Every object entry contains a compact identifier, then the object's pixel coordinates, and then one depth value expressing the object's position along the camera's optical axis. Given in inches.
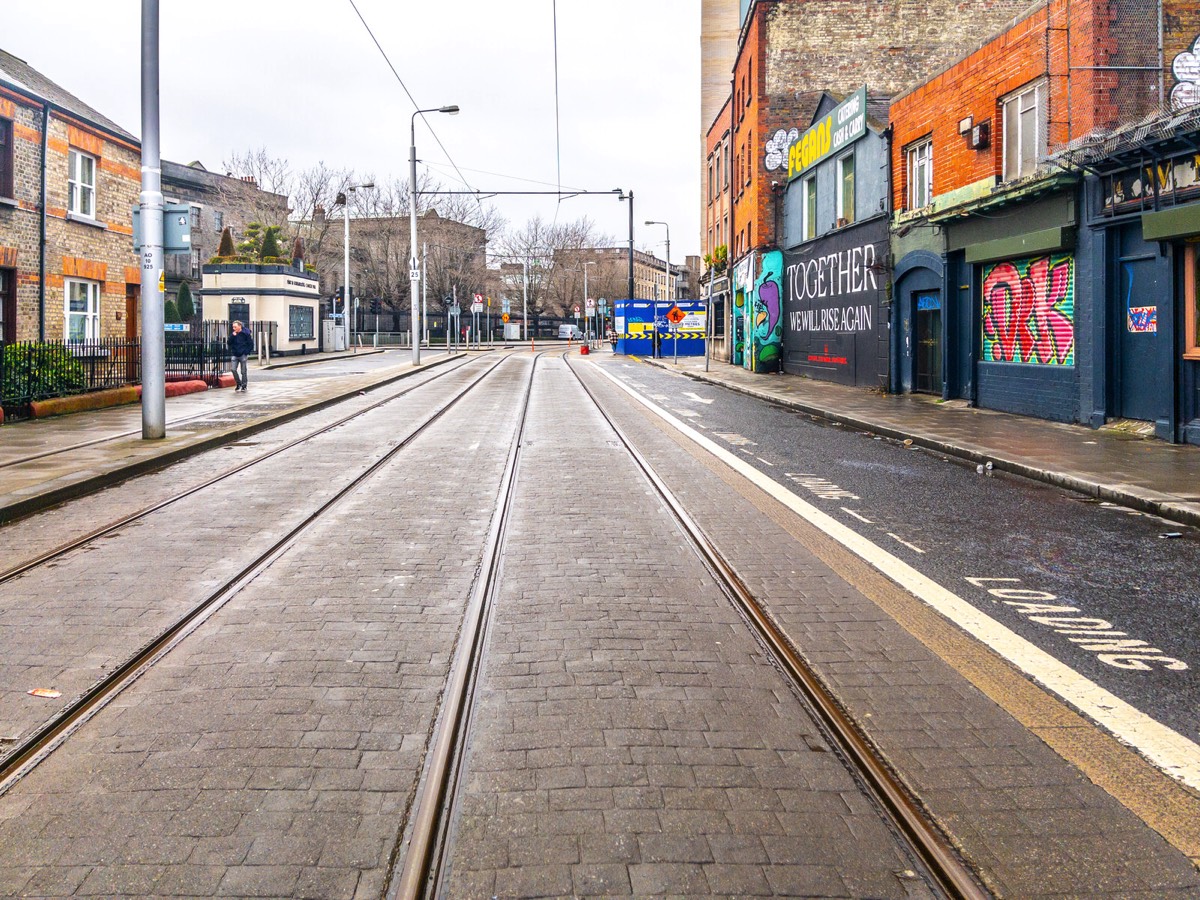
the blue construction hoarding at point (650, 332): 2193.7
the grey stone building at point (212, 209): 2438.5
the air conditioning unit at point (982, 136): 735.7
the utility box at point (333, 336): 2150.6
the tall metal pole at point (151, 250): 504.4
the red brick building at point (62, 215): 881.5
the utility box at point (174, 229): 530.3
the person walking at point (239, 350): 933.2
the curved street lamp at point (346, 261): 1958.7
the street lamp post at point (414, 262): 1540.4
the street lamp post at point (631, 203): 1730.3
